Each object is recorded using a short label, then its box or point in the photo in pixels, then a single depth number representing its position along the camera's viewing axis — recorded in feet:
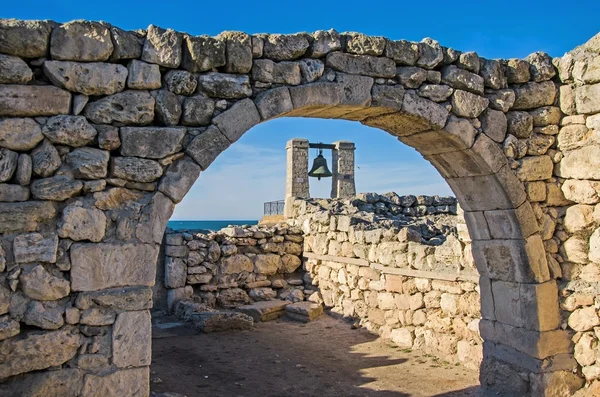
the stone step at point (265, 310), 32.37
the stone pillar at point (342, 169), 45.85
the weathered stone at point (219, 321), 29.32
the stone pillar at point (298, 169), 43.50
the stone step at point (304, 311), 32.35
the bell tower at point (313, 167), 43.57
